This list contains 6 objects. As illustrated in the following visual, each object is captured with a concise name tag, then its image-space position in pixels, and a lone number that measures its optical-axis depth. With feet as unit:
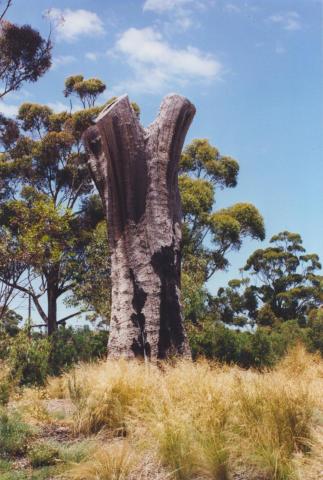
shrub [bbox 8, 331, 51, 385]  35.32
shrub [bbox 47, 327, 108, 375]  40.96
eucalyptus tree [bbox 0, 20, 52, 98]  46.39
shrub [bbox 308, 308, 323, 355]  51.90
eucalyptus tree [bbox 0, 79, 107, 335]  62.49
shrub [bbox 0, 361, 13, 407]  21.10
